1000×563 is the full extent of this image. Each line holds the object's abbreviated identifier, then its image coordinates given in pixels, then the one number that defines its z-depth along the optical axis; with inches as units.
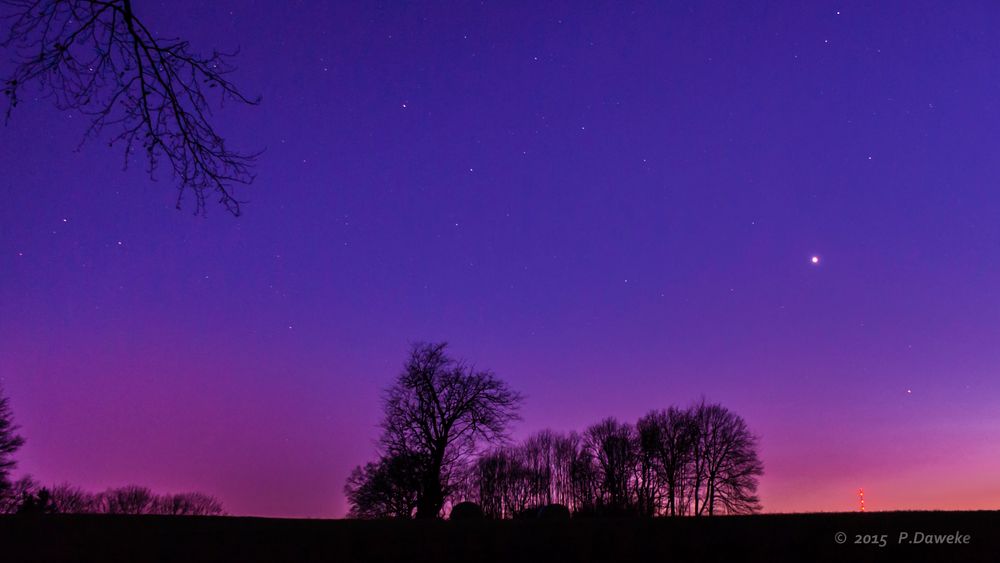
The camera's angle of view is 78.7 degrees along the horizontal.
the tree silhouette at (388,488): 1768.0
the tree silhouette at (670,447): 2728.8
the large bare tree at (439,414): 1718.8
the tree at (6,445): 1883.6
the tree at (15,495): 2065.7
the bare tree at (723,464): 2598.4
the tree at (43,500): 2148.1
